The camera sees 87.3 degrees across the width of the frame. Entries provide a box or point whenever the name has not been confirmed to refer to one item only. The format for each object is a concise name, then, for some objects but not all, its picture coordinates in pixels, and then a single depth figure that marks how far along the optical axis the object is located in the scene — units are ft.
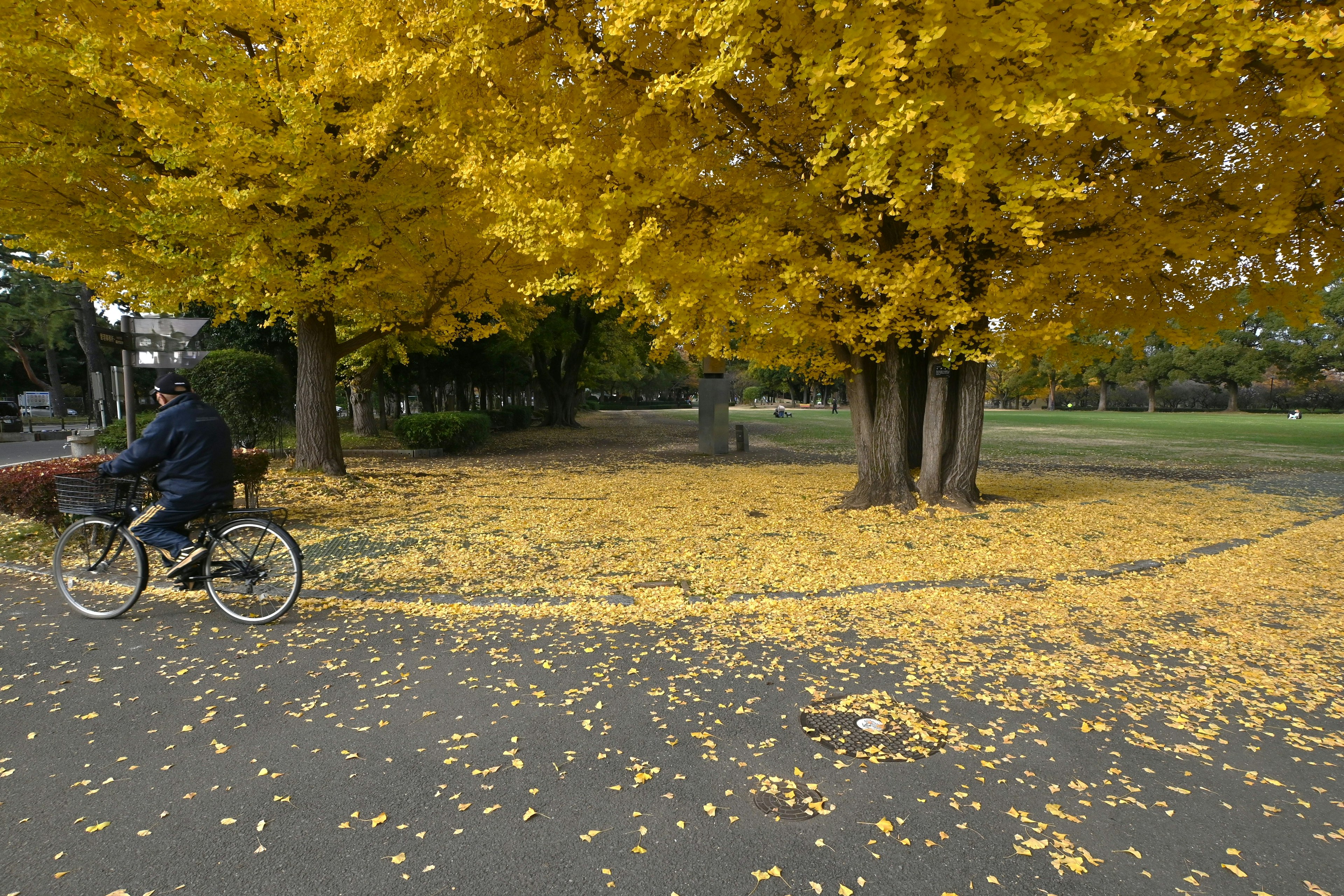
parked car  97.76
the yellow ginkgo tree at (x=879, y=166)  20.94
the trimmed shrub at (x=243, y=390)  50.19
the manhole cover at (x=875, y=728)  10.82
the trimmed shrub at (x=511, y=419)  96.58
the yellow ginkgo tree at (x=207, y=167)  29.86
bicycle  16.61
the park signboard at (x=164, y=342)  28.81
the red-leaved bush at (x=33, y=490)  23.29
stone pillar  63.46
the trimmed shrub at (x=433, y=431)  59.67
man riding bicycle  15.85
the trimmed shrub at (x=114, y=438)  48.49
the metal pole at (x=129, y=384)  27.96
